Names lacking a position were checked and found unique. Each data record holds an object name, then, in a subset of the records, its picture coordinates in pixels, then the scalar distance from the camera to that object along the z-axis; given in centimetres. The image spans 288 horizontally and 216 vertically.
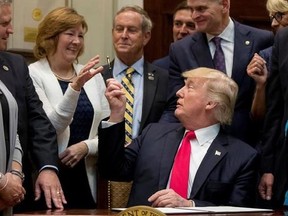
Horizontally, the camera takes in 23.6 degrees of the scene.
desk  262
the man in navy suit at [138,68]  382
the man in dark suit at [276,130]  324
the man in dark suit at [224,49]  360
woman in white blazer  352
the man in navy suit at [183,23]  434
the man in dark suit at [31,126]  312
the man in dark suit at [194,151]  311
